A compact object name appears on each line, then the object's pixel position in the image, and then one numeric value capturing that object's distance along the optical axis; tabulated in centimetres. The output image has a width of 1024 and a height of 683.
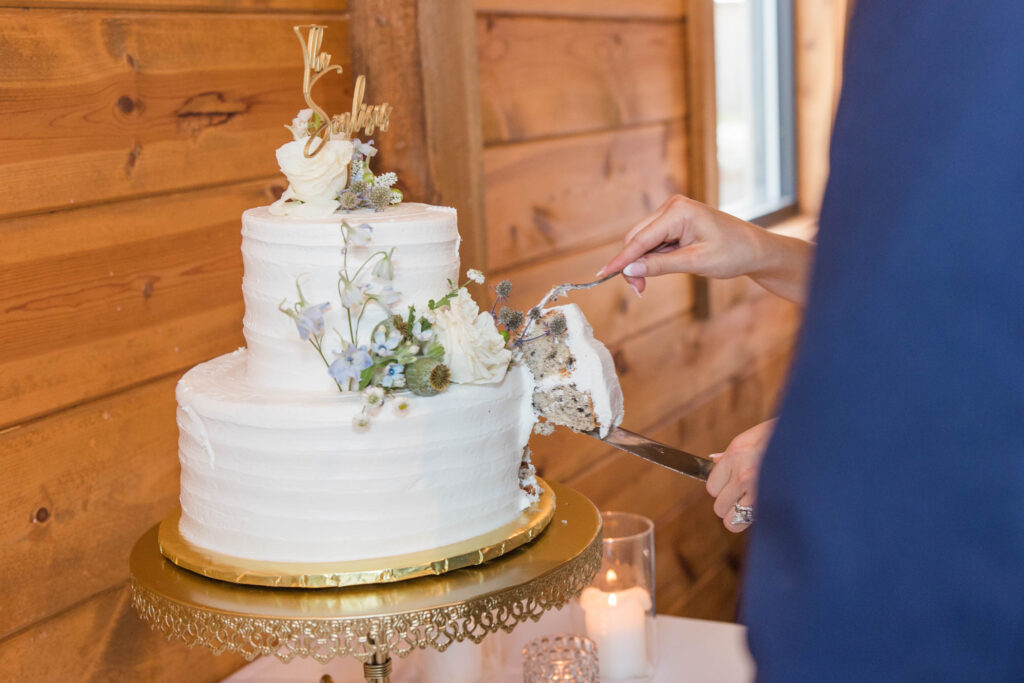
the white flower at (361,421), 91
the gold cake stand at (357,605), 87
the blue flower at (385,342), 94
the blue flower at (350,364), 91
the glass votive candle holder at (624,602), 132
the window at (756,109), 304
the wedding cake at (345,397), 93
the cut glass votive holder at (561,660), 119
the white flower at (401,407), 92
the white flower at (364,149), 103
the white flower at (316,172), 98
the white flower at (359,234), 93
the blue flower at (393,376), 93
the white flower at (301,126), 101
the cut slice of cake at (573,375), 102
